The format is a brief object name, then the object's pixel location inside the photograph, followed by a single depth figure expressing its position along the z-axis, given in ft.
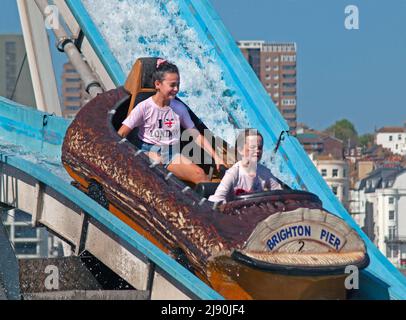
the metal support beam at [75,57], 48.83
